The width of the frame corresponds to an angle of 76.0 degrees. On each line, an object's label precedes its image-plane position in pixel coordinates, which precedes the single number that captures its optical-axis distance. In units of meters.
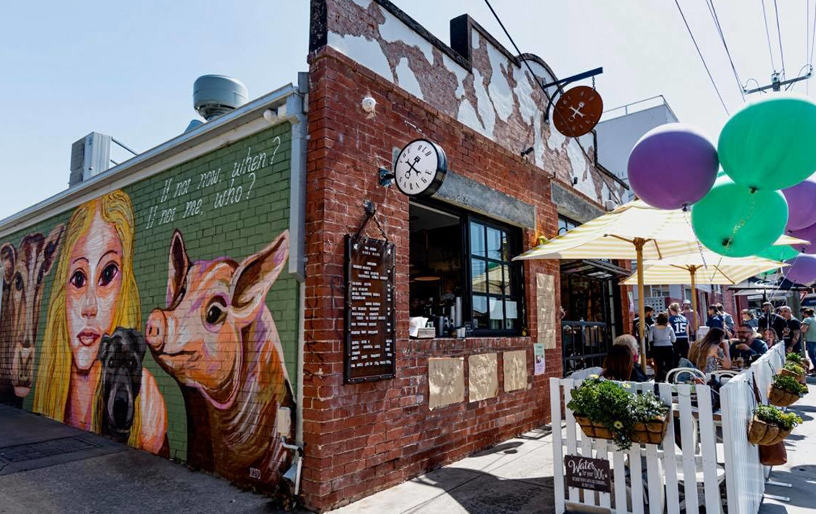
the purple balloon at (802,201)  5.70
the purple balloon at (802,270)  7.99
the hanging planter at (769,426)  4.05
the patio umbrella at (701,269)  7.26
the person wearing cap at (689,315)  7.56
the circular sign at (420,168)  4.49
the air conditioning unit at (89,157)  9.26
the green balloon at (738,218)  4.61
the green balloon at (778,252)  6.89
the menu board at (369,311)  4.57
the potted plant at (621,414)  3.66
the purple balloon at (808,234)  6.68
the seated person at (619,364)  4.68
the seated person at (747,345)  7.37
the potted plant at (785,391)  5.39
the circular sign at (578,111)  7.82
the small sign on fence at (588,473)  3.92
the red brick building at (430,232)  4.49
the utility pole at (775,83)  13.95
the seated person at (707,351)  5.70
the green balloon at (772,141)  3.78
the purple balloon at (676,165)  4.31
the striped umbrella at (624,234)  5.48
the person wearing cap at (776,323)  11.09
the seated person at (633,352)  4.81
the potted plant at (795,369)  6.24
